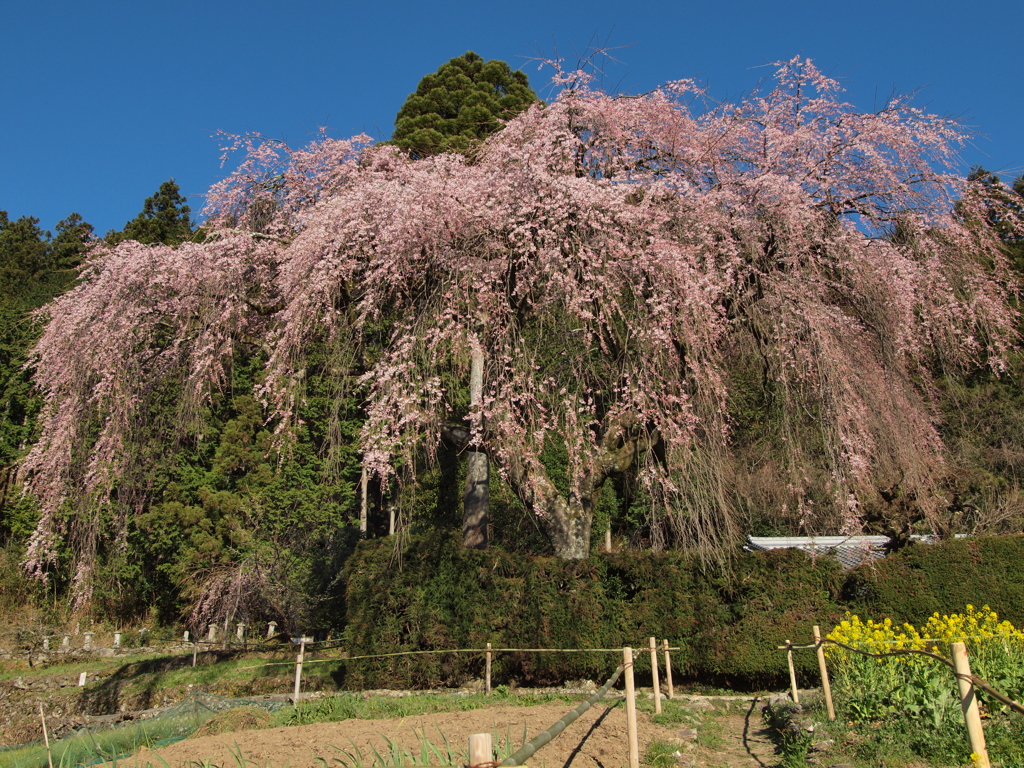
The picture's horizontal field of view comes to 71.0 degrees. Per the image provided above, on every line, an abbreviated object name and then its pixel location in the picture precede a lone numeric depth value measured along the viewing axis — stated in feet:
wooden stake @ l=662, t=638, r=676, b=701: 26.17
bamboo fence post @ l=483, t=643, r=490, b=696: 28.87
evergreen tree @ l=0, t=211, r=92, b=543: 68.18
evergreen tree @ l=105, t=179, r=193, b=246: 94.45
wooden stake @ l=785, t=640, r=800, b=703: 23.81
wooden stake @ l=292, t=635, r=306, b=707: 32.07
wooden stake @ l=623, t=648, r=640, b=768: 15.12
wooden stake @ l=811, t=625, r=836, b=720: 19.67
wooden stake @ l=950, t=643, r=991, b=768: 10.99
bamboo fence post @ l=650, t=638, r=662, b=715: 23.45
